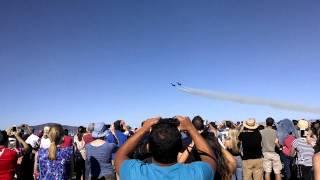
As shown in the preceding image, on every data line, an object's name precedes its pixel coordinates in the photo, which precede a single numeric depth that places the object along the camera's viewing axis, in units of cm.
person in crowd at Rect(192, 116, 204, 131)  543
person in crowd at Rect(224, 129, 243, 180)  896
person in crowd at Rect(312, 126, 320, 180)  400
